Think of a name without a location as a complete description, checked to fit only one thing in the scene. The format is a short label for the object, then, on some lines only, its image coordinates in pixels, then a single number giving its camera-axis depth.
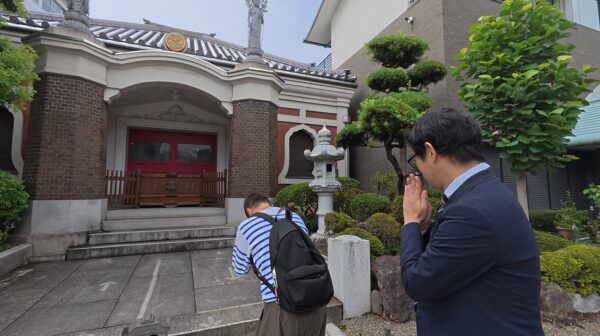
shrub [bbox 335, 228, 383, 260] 4.38
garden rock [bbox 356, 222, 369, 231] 5.11
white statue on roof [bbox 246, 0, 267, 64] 8.37
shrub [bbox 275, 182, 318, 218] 7.36
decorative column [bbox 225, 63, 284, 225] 7.71
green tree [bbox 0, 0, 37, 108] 4.42
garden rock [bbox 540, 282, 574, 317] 3.76
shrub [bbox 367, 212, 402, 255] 4.80
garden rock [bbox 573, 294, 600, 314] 3.87
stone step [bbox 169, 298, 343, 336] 3.10
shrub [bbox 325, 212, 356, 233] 5.24
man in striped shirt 2.10
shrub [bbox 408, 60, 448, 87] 7.01
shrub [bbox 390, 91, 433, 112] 6.29
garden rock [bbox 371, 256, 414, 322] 3.62
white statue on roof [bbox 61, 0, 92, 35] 6.35
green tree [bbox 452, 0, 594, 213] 4.84
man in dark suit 1.08
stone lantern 6.46
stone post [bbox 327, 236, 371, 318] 3.68
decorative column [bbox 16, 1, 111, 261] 5.79
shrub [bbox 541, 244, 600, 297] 3.97
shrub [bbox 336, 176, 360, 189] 8.15
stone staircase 6.09
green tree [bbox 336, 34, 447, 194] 5.84
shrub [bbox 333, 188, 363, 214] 7.33
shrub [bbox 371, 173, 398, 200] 7.73
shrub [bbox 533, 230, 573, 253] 5.23
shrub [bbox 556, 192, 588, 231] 7.59
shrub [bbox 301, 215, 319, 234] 7.28
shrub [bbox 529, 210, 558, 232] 8.34
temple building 5.95
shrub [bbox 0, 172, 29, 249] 5.21
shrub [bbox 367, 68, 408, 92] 7.18
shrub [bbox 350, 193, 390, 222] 6.23
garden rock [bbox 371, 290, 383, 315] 3.78
